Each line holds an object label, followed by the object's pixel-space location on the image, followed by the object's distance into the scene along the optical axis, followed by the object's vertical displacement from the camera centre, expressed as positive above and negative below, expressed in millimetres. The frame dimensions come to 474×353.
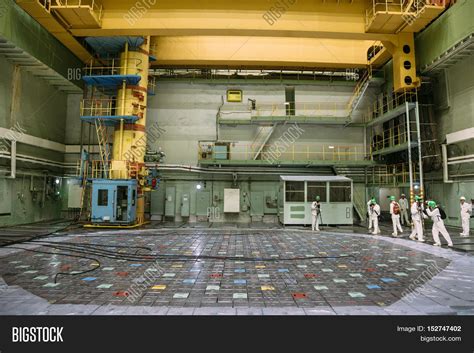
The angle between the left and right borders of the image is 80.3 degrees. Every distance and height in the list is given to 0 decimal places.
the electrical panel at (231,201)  18297 -394
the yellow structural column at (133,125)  15445 +3969
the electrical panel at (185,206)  18703 -746
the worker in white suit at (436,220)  9795 -857
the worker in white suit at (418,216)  10875 -807
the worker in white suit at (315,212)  13843 -857
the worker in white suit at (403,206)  16172 -611
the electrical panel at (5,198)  14172 -190
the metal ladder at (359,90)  18266 +7090
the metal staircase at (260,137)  19145 +3932
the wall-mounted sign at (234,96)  19719 +6938
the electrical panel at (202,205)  18953 -681
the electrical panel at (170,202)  18812 -484
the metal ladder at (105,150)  15148 +2538
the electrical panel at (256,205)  18984 -674
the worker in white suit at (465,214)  11406 -755
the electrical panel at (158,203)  19011 -558
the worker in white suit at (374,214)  12789 -854
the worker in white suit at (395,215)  12242 -861
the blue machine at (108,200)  14440 -276
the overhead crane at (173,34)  13758 +8490
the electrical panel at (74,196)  18484 -97
